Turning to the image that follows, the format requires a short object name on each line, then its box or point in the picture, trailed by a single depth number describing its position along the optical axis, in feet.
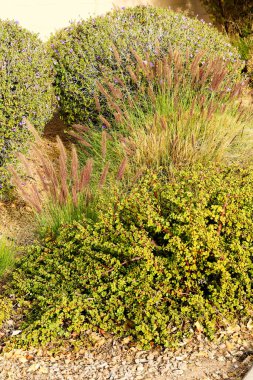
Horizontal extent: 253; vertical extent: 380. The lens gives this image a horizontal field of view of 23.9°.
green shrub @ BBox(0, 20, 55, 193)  18.08
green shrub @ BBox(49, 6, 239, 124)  22.00
